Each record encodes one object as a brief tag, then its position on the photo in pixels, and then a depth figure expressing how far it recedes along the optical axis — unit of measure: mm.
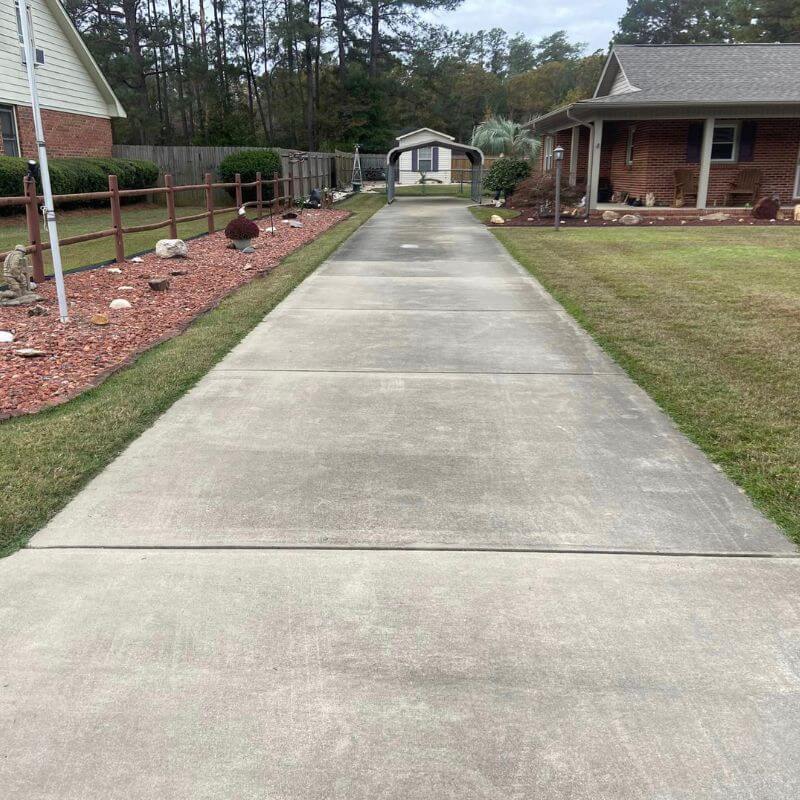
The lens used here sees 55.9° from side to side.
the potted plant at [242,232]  13297
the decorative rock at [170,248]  12164
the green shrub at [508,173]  25859
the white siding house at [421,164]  50344
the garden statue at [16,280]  8000
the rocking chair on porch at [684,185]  20703
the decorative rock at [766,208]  19062
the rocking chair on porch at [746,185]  20734
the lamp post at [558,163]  16531
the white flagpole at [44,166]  6527
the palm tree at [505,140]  35125
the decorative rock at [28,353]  6090
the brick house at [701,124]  19859
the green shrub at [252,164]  23641
